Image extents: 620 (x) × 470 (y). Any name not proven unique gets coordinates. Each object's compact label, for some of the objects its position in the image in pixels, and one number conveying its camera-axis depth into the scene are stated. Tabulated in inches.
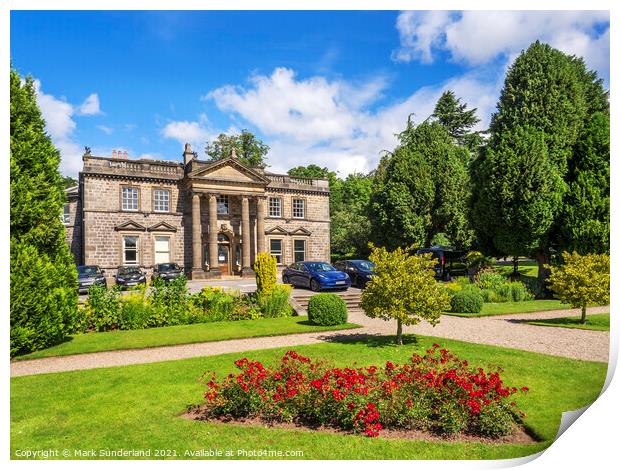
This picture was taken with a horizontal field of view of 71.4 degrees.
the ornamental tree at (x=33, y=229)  315.0
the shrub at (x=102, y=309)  513.9
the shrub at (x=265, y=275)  631.8
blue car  812.0
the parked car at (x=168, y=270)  1051.3
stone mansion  1110.4
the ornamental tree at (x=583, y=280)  448.7
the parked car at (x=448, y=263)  1095.0
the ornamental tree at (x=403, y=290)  398.0
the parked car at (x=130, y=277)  951.6
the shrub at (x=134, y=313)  530.0
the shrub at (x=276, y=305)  617.0
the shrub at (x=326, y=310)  529.7
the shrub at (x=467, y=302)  640.4
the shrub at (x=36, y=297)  315.0
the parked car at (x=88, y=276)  837.8
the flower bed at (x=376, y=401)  218.1
